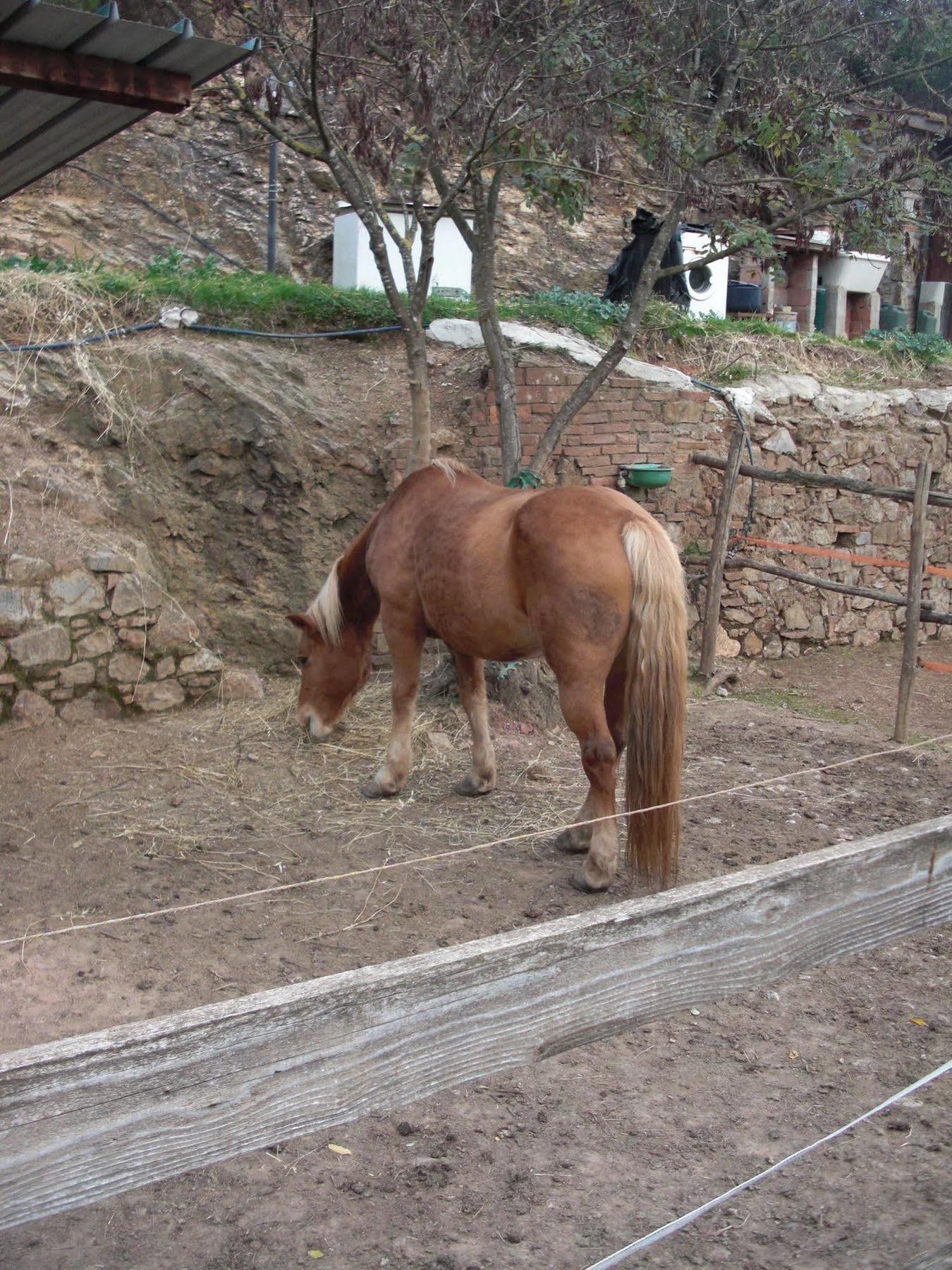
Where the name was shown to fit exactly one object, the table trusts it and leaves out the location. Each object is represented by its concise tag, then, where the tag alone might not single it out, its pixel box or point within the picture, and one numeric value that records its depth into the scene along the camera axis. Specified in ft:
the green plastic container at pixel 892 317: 55.57
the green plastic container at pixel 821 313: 53.26
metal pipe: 37.60
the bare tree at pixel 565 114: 19.25
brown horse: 13.15
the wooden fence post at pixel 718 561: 25.29
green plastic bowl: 25.30
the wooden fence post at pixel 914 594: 21.16
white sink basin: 51.98
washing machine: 38.65
